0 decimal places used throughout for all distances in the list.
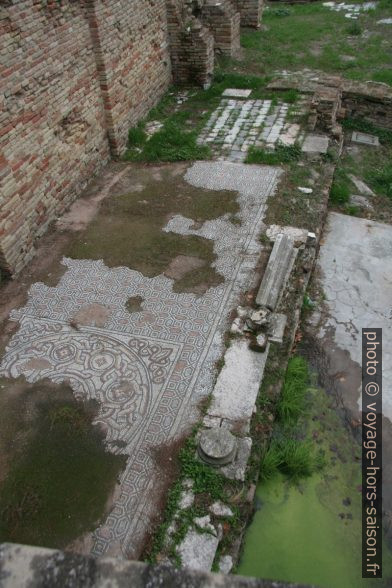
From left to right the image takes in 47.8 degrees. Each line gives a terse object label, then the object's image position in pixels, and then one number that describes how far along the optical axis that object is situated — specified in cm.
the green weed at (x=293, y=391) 425
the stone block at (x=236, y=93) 938
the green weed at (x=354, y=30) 1241
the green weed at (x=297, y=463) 389
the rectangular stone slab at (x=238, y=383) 394
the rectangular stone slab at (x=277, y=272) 480
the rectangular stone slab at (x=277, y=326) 457
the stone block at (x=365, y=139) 839
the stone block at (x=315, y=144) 748
